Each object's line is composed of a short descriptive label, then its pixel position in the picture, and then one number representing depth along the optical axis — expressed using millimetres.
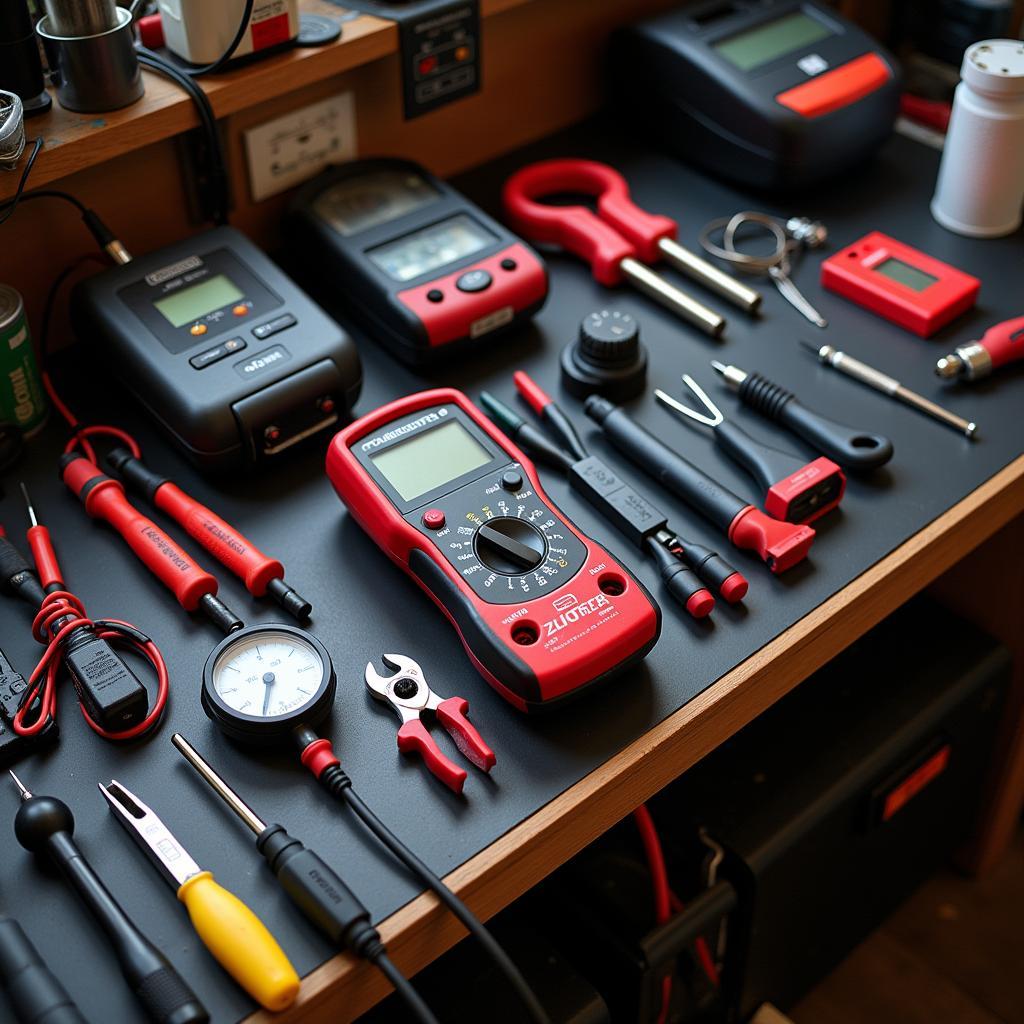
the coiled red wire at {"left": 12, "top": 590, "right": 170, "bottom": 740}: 809
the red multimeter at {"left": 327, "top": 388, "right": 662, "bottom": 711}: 803
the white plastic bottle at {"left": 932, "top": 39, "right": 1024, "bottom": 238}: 1126
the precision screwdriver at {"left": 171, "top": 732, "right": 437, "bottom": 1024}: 692
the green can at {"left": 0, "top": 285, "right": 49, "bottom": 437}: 967
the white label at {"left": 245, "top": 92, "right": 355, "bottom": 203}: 1168
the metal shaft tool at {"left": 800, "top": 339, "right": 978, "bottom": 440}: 1023
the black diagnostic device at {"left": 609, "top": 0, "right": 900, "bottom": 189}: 1223
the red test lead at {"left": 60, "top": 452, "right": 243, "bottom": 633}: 879
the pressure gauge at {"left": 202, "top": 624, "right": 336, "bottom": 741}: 789
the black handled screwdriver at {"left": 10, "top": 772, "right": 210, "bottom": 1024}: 667
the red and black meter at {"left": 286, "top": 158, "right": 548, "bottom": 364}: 1066
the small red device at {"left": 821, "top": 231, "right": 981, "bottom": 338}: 1110
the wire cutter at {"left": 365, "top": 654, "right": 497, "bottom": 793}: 782
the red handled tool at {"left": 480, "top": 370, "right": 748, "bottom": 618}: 883
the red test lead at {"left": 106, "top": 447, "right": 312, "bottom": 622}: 887
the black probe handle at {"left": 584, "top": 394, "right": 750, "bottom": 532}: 933
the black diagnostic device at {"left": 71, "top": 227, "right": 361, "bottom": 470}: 959
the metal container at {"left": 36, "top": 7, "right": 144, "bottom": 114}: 986
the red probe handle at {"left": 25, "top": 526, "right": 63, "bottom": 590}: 898
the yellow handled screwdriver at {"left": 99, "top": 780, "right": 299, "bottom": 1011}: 674
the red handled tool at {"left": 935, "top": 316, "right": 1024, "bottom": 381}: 1053
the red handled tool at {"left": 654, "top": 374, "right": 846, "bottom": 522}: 933
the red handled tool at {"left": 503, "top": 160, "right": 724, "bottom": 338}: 1141
